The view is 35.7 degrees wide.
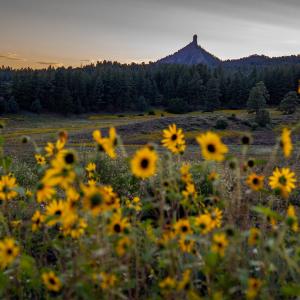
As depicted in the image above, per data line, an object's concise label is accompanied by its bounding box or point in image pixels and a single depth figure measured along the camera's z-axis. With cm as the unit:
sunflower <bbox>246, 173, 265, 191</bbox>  288
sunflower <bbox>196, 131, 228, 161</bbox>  256
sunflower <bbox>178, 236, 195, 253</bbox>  293
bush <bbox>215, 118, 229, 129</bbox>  4134
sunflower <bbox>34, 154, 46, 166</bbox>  423
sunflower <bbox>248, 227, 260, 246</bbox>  257
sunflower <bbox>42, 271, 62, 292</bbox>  245
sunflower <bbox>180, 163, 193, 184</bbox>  315
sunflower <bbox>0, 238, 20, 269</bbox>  254
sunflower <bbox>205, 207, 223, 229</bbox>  286
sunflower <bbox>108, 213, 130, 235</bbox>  267
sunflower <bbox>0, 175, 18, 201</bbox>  324
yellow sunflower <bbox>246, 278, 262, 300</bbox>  231
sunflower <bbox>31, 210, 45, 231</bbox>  338
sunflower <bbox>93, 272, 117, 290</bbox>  238
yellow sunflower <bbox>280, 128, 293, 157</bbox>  270
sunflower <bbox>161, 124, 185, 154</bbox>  334
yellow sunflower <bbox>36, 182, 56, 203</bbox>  257
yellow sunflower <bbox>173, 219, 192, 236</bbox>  284
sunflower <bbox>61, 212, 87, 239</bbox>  242
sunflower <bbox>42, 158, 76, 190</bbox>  220
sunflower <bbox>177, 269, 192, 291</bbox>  238
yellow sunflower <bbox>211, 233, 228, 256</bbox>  259
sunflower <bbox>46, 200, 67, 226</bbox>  315
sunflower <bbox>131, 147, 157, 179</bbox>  246
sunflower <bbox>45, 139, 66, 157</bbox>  306
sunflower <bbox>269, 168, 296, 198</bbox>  333
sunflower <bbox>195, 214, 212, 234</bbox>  279
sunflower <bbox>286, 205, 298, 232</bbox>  251
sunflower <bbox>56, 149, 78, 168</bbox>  229
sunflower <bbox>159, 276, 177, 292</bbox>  247
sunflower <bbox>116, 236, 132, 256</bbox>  256
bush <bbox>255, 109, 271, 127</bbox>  4503
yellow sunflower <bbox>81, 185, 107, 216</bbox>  204
